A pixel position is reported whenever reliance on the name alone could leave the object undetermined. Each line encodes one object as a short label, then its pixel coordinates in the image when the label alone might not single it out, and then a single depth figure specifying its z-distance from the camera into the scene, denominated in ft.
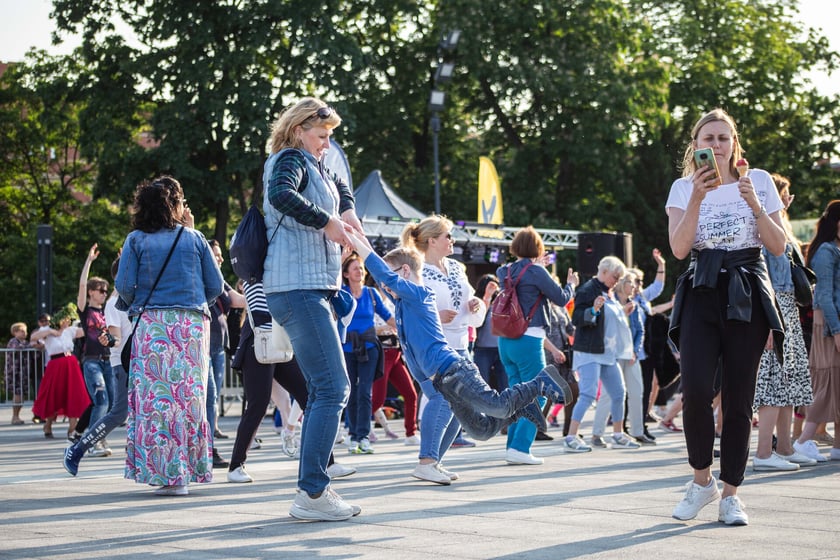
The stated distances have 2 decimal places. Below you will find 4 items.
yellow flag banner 89.92
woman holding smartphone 19.74
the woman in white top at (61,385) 49.60
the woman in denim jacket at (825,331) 31.96
